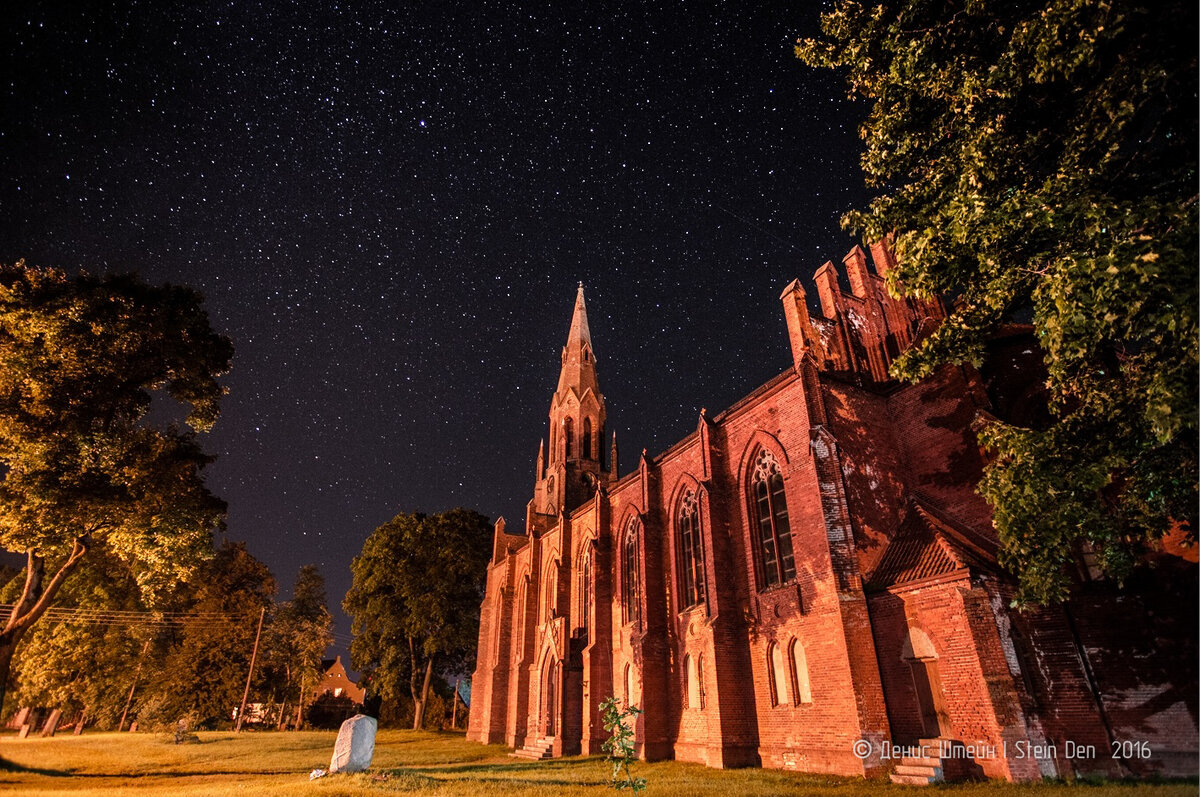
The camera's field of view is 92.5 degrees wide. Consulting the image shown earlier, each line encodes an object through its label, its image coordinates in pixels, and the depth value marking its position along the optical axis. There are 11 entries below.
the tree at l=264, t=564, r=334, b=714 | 39.62
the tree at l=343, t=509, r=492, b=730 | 38.59
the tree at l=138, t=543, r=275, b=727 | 34.72
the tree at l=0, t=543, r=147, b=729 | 31.11
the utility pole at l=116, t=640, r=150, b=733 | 35.56
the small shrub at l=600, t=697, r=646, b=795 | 10.74
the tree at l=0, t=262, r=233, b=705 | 13.47
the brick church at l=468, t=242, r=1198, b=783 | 11.81
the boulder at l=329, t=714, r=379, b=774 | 14.15
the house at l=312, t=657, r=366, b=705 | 72.75
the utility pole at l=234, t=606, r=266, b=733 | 35.14
